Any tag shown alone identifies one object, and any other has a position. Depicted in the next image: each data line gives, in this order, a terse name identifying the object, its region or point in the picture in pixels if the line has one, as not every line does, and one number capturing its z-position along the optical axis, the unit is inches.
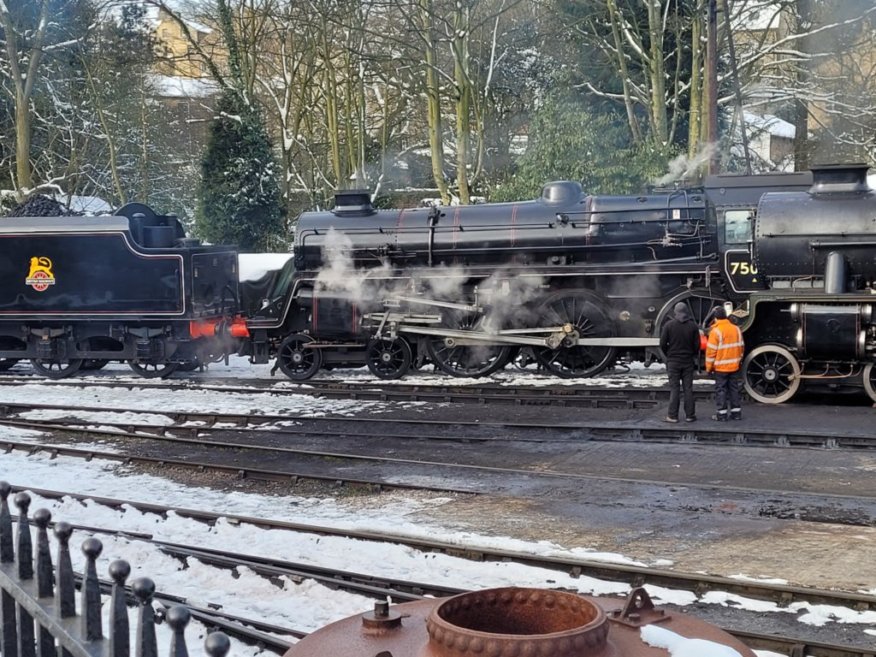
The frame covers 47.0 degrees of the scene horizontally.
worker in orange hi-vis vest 487.5
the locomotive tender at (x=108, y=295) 709.3
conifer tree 1146.0
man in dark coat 488.4
